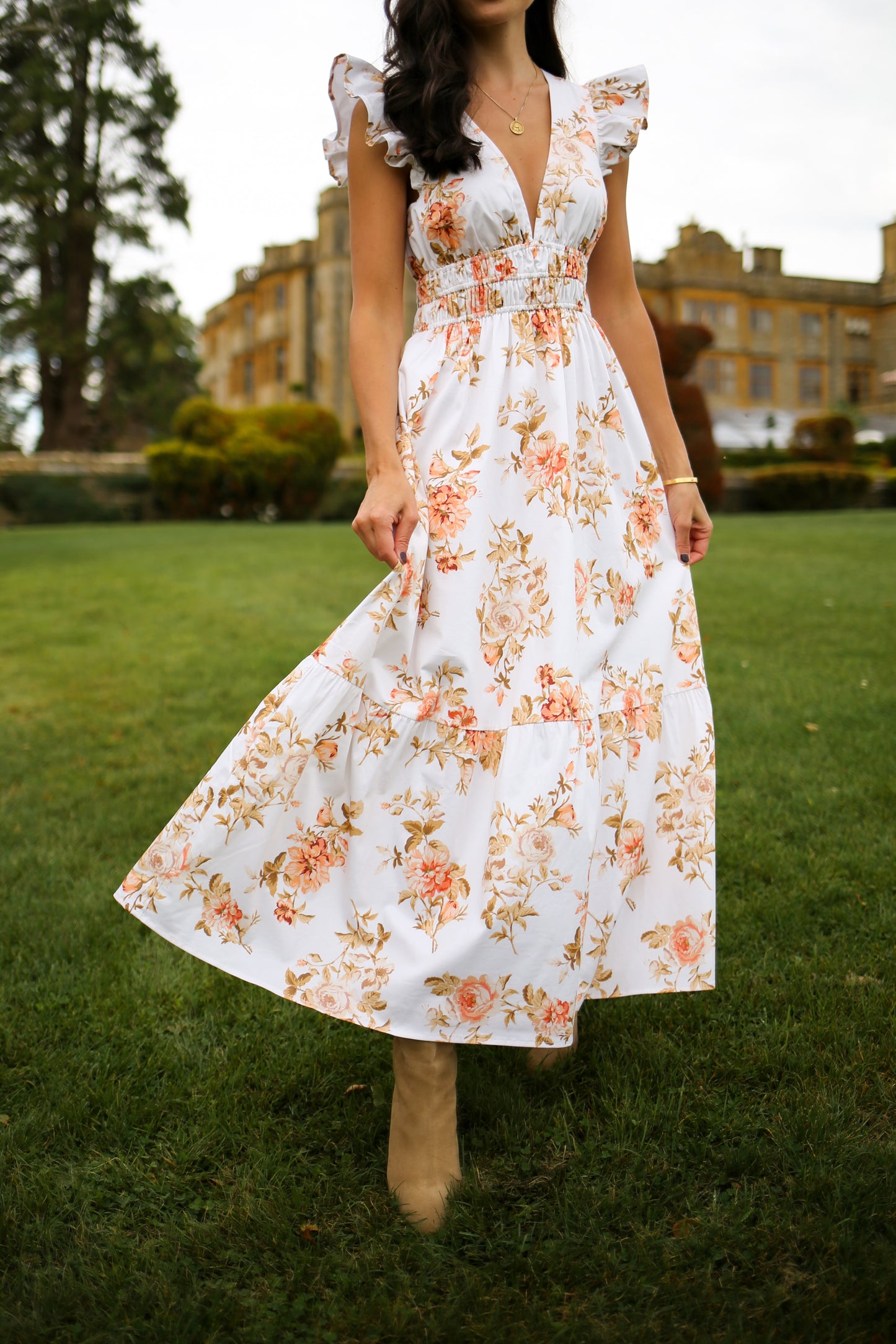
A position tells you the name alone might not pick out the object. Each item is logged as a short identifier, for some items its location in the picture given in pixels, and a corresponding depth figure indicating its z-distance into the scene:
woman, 1.52
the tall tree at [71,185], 23.02
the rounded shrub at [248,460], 17.03
